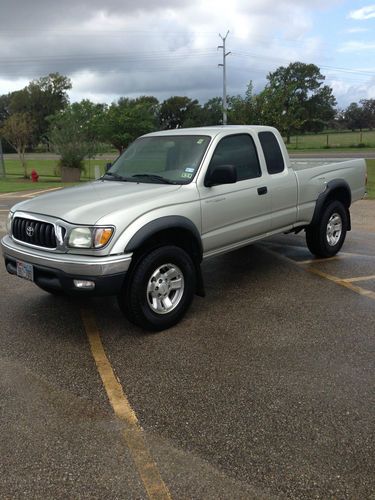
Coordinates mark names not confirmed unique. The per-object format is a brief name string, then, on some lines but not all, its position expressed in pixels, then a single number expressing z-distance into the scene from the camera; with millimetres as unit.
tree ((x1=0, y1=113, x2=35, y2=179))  28359
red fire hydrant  23453
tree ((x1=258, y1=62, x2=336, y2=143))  87375
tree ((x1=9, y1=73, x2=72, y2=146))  93188
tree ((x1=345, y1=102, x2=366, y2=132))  82562
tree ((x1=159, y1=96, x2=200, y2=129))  75562
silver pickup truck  3943
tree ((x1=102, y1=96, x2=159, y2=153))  34969
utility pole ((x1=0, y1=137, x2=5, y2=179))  24594
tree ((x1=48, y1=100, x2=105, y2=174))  24609
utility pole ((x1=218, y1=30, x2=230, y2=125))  38388
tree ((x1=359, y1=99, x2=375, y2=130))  81312
